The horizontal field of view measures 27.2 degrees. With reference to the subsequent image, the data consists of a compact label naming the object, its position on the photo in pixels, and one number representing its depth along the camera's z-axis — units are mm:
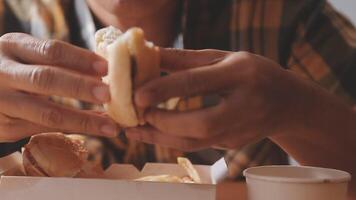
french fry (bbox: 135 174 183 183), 704
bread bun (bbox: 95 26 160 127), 592
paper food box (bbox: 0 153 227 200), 614
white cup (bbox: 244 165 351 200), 581
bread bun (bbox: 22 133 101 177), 685
